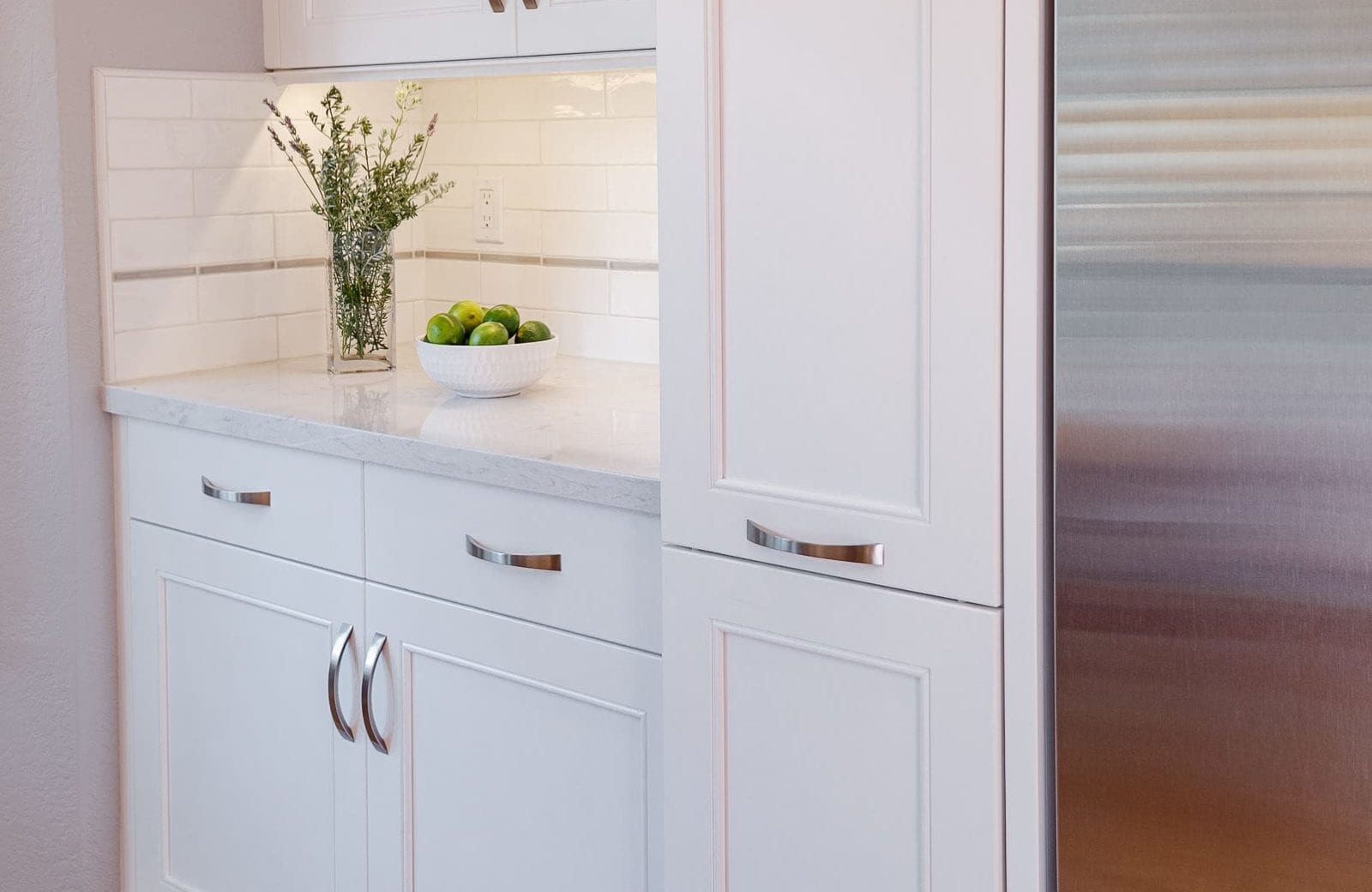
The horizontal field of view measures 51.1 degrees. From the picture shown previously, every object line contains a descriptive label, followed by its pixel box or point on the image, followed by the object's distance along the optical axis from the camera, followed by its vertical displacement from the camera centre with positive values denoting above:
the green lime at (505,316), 2.26 -0.02
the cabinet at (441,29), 2.02 +0.41
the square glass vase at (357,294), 2.45 +0.01
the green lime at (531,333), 2.24 -0.05
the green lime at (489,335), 2.20 -0.05
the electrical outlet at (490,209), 2.67 +0.17
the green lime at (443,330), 2.23 -0.04
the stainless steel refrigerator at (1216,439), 1.12 -0.12
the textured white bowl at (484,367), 2.19 -0.10
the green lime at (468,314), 2.26 -0.02
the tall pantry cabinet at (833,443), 1.32 -0.14
